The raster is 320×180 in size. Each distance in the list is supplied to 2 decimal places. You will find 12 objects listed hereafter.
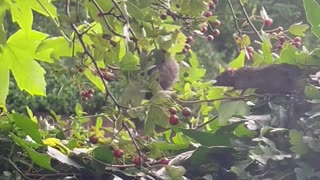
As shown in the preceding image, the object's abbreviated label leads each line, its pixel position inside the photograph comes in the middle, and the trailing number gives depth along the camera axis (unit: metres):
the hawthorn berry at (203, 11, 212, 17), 1.58
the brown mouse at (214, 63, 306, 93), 1.25
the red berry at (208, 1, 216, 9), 1.62
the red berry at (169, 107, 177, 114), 1.33
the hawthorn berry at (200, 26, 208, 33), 1.59
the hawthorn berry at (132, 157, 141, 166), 1.30
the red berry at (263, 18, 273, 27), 1.57
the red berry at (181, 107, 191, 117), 1.35
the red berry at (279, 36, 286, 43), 1.49
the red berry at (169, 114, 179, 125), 1.33
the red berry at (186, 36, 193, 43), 1.58
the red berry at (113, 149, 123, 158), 1.31
